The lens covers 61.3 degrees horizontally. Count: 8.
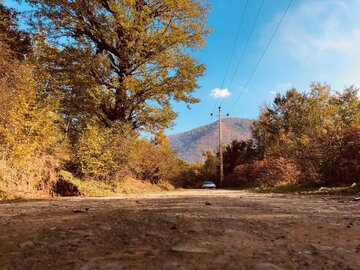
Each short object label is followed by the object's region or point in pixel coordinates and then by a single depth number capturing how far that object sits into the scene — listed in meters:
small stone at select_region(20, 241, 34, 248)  2.31
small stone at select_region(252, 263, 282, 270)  1.80
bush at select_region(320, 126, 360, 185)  12.17
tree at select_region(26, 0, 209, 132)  14.13
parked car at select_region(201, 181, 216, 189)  34.69
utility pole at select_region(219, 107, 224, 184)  38.22
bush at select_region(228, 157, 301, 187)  19.06
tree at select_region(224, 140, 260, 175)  38.60
